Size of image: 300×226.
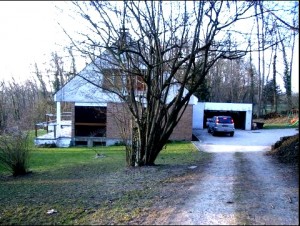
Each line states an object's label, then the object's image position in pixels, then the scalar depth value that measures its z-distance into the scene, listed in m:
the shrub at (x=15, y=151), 13.51
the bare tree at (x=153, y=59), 11.52
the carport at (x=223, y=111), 41.50
